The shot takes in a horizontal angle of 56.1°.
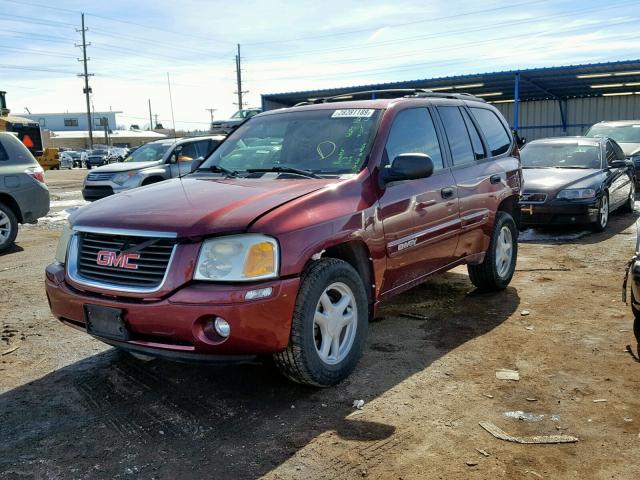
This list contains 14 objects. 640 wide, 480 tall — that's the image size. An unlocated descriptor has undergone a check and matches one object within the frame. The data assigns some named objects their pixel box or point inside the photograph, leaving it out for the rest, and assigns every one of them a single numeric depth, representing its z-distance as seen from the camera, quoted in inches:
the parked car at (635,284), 143.2
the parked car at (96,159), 1760.6
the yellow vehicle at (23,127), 805.9
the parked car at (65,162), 1809.8
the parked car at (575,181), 352.5
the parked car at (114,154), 1777.3
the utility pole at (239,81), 2185.0
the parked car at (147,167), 494.4
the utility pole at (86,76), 2327.8
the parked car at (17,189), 342.3
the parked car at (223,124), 932.0
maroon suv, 124.9
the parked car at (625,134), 544.7
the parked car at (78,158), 1907.0
